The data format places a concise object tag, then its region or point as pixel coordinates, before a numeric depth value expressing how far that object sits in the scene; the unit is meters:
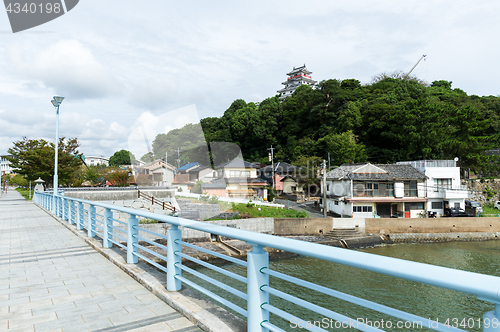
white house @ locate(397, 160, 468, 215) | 31.22
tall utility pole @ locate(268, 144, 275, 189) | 48.47
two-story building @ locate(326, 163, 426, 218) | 30.16
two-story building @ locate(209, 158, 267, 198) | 32.16
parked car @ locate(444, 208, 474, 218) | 30.86
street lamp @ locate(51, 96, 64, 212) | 14.74
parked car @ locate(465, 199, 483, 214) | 32.19
